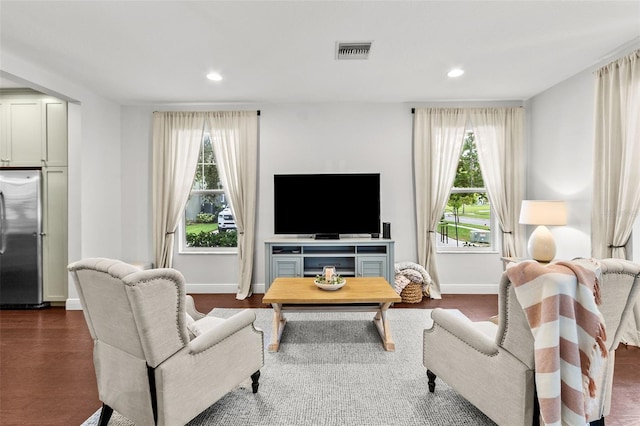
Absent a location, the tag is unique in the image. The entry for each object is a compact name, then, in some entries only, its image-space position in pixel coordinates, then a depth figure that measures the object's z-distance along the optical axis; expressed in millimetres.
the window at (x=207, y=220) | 4488
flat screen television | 4137
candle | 2884
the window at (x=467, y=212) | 4398
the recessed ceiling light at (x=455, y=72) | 3227
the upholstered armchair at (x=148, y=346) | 1403
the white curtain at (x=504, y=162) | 4148
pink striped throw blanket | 1299
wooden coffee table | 2553
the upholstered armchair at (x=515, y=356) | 1406
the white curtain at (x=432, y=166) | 4215
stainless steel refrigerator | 3689
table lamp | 3123
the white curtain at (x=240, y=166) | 4234
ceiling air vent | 2682
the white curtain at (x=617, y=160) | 2666
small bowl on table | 2768
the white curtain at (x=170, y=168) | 4266
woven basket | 3920
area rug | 1791
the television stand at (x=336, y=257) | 3889
